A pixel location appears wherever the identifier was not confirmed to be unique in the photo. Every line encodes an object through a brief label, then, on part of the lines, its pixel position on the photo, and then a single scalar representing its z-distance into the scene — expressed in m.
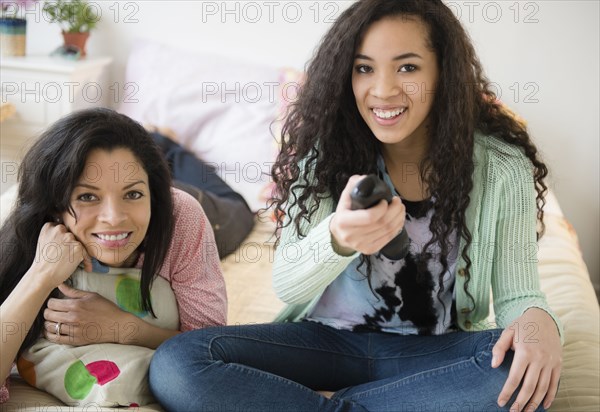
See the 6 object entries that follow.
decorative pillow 1.31
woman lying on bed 1.33
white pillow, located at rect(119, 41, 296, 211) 2.43
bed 1.87
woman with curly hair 1.31
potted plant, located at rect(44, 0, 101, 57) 2.66
